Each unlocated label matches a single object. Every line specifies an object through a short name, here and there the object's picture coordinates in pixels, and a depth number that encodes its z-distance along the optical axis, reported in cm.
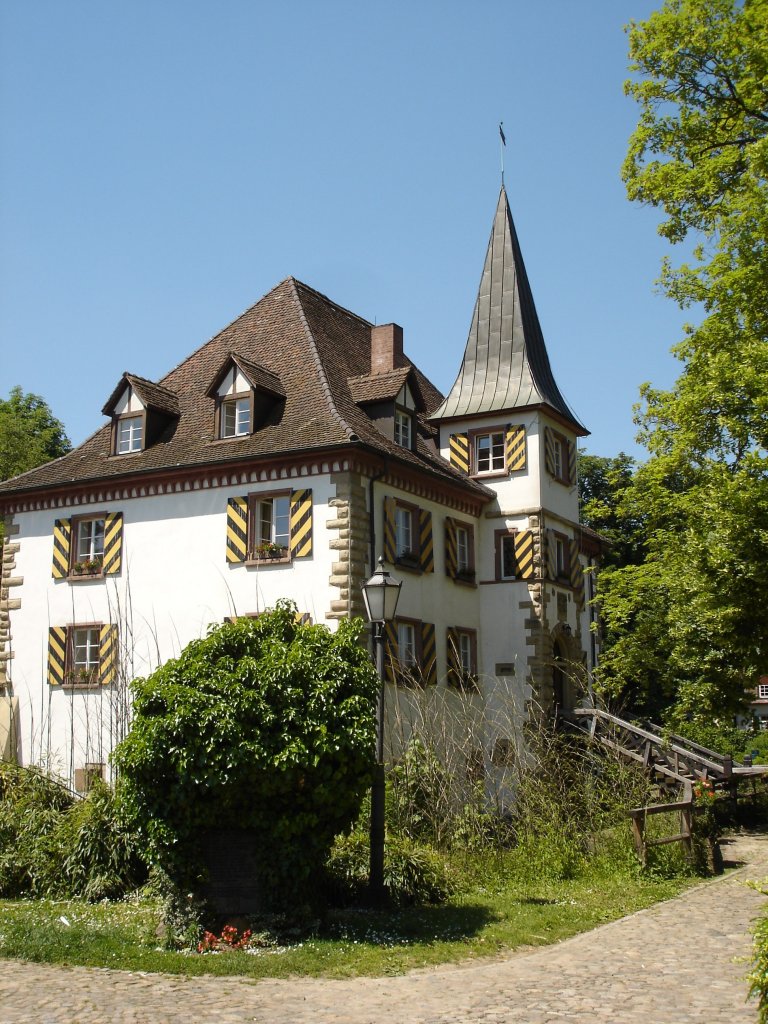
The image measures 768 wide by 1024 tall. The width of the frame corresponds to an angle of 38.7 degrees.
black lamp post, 1302
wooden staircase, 2191
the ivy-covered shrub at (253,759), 1159
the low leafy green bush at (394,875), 1341
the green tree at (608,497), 4200
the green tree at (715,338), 1667
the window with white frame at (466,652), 2598
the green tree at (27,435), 3806
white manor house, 2270
